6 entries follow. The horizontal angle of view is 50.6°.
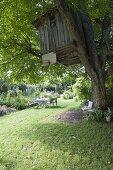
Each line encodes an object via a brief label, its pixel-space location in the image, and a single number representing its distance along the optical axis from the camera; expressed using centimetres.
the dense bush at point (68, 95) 1771
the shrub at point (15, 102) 1191
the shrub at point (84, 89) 1003
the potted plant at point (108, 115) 600
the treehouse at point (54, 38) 613
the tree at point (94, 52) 596
